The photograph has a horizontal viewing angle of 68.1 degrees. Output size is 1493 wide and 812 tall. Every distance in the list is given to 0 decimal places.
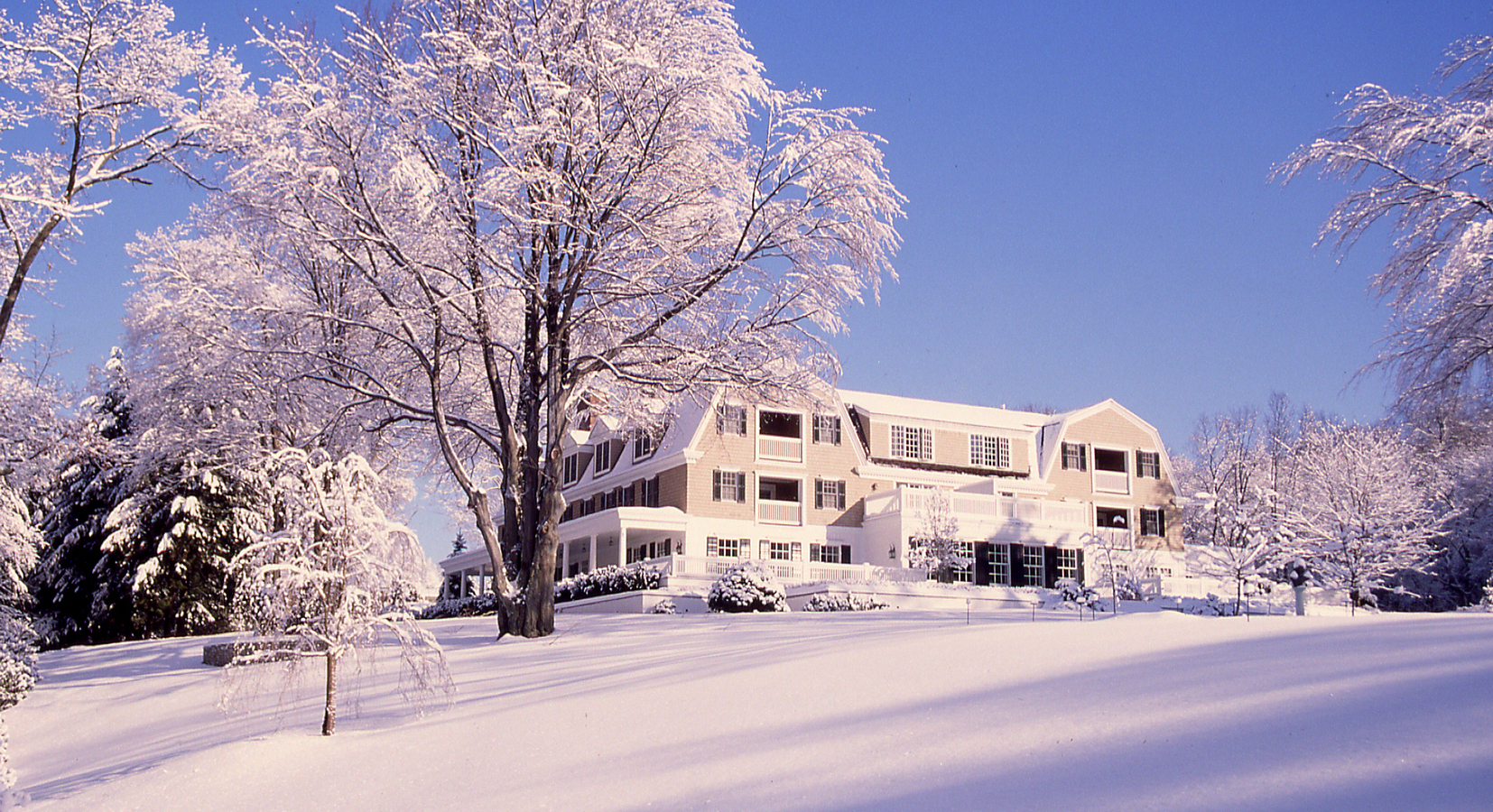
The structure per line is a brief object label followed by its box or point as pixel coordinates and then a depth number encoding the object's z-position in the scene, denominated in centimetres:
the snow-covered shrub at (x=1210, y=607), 2438
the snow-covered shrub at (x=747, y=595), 2548
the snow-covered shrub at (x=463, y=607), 3322
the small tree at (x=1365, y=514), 3195
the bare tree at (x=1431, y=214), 1817
